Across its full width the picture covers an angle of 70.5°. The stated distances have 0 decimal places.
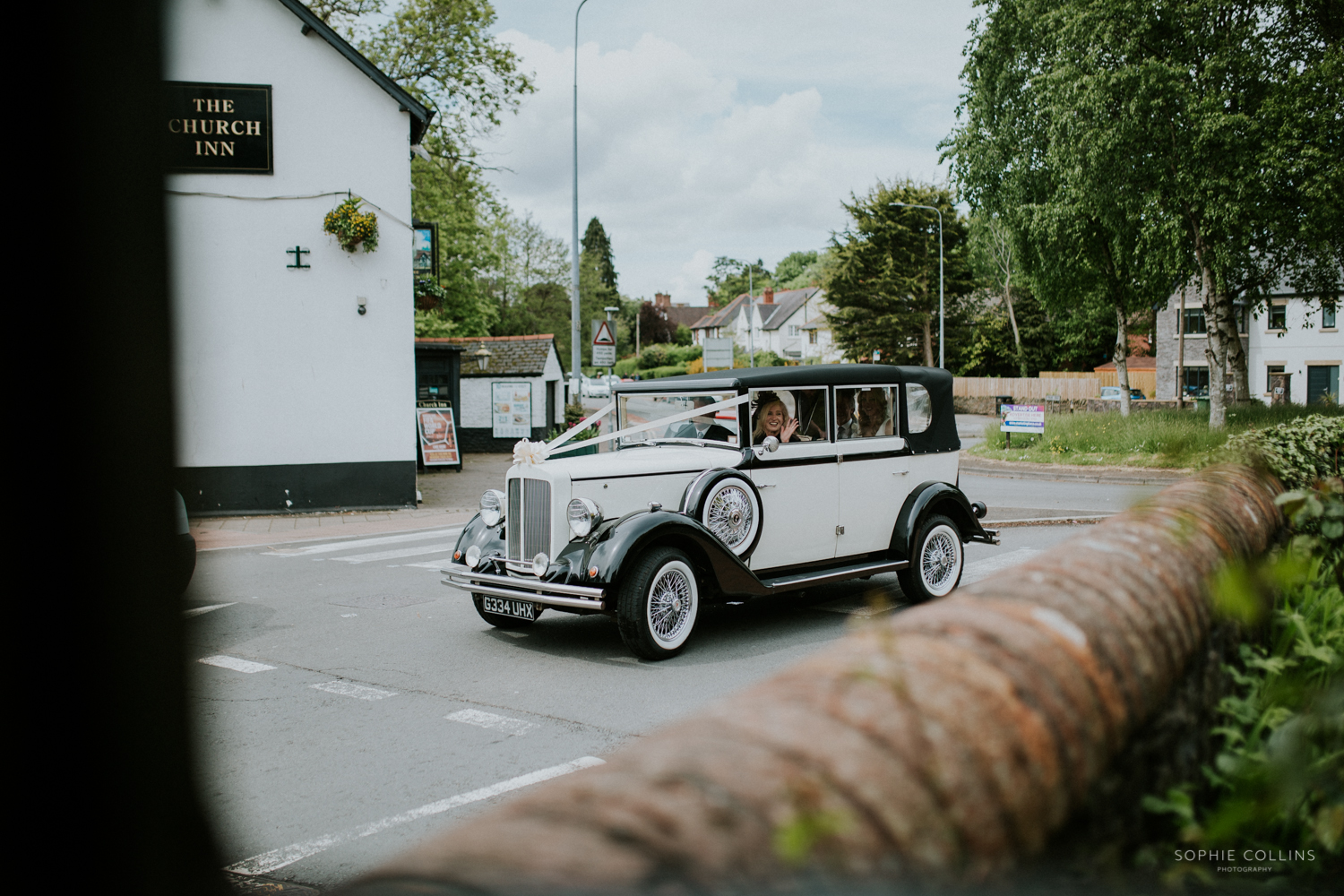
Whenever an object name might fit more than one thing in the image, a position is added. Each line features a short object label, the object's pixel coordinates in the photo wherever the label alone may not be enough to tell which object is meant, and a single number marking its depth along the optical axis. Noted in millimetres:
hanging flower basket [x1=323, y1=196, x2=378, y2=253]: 15289
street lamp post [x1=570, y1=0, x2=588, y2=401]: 22594
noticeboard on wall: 26609
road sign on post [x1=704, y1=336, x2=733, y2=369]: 21953
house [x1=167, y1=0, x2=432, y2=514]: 14992
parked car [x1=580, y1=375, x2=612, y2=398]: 48903
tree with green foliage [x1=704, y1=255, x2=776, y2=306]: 125375
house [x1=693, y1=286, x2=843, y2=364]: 89125
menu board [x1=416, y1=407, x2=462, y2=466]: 22578
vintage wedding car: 6781
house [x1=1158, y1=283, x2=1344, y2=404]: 47594
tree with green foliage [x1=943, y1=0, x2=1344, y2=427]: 19734
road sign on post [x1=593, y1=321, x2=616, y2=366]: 21062
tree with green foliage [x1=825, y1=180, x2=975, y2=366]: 55031
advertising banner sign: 23156
